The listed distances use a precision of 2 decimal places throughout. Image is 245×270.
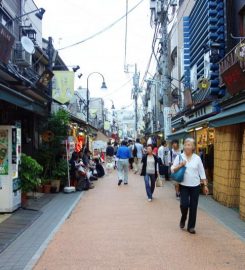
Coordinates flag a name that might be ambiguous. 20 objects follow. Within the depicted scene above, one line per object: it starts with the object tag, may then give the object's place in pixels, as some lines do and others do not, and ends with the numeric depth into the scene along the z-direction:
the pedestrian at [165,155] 10.58
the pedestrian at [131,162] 15.44
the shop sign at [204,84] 9.26
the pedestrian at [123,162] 10.33
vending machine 6.19
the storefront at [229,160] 6.73
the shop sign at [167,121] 12.93
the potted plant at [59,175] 9.03
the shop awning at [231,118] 5.47
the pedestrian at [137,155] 14.11
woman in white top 4.90
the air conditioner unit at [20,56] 8.84
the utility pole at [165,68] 11.92
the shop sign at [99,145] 15.76
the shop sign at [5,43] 6.65
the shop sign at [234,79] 6.68
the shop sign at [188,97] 11.23
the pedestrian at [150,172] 7.50
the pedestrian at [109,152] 15.08
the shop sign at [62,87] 10.57
